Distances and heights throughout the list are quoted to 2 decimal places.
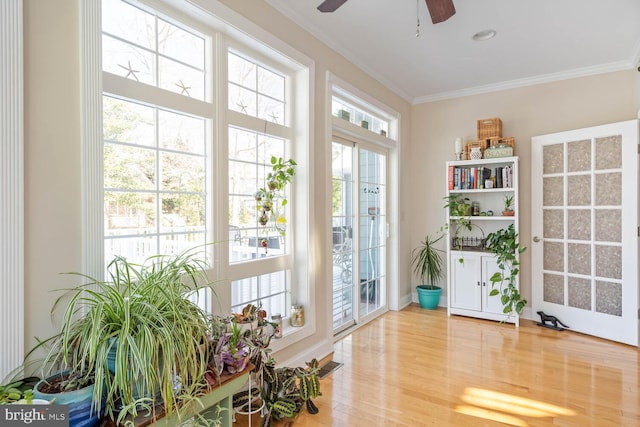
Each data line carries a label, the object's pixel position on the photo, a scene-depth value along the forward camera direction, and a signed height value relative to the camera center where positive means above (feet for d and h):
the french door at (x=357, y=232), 11.78 -0.81
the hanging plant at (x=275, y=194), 8.20 +0.42
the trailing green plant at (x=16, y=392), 3.64 -2.03
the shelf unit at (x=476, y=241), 13.14 -1.32
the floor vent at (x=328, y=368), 8.91 -4.23
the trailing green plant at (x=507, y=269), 12.46 -2.21
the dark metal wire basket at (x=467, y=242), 13.99 -1.35
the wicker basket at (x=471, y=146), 13.75 +2.54
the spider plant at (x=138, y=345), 3.93 -1.60
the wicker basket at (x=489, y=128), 13.60 +3.24
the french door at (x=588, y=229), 10.88 -0.68
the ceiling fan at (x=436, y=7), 6.60 +3.95
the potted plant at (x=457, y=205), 13.89 +0.19
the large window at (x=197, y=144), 5.86 +1.39
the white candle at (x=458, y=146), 14.11 +2.60
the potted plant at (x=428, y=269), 14.85 -2.64
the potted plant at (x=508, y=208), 13.16 +0.05
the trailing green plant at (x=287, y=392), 6.72 -3.65
